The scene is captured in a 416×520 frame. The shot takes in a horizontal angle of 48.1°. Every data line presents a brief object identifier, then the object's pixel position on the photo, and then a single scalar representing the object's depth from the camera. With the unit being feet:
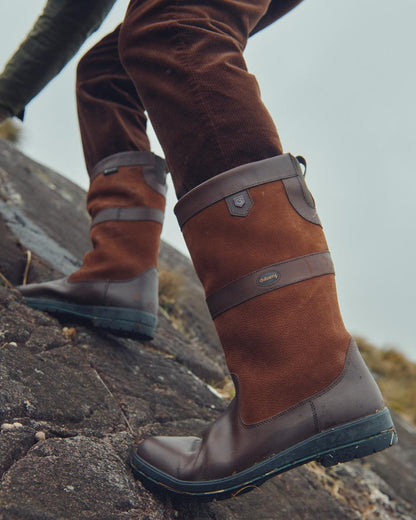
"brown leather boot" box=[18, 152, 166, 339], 5.17
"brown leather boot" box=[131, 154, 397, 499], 3.18
